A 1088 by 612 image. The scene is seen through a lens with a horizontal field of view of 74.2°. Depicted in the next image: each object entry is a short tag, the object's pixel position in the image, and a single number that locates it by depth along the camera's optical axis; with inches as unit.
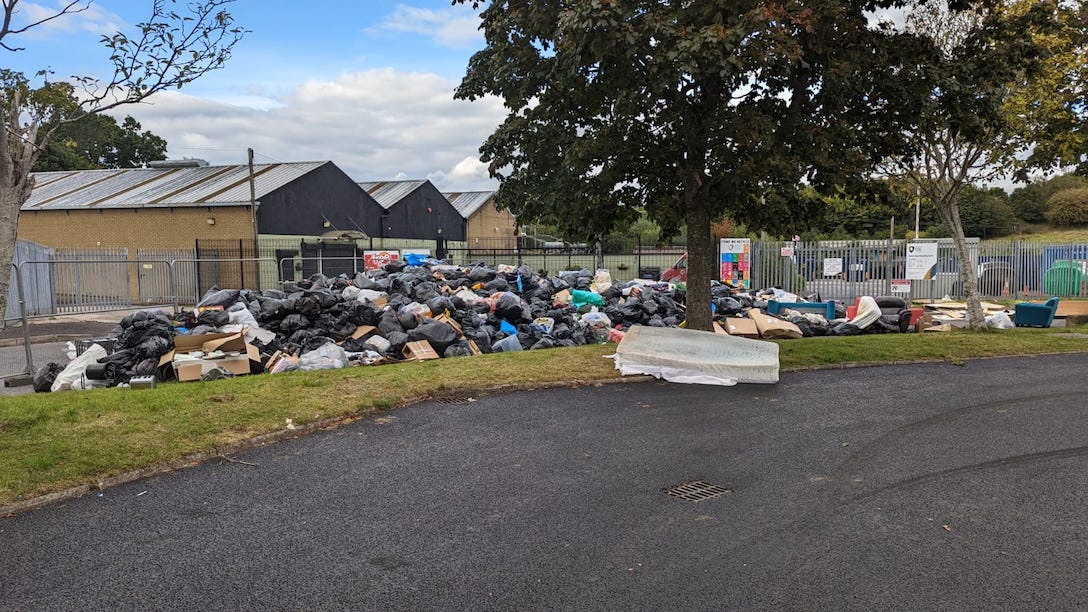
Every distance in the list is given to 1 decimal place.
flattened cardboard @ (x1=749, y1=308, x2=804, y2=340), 546.0
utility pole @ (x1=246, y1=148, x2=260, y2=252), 1182.8
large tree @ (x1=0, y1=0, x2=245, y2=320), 217.9
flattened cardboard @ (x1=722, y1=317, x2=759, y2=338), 533.6
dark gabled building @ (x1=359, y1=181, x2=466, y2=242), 1716.3
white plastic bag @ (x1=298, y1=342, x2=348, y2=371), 426.0
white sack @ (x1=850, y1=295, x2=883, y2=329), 591.8
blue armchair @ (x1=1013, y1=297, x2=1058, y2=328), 607.5
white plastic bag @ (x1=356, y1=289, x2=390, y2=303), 572.1
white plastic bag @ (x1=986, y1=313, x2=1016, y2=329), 606.1
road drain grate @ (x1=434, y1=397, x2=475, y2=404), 323.6
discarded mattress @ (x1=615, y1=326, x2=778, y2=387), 366.6
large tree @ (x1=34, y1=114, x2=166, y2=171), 2423.7
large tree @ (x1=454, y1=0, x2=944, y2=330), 329.4
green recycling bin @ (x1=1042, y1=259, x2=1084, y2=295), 850.8
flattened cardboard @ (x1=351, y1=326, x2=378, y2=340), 487.5
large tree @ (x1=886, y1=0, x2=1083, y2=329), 393.1
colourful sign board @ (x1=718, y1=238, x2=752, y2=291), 878.4
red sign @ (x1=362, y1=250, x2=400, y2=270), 1015.6
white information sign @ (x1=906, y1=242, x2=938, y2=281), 759.7
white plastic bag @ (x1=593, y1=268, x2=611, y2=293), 704.9
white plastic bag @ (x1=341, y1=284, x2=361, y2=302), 581.3
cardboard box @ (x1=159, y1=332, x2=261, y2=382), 398.3
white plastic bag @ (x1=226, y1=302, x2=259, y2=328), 477.7
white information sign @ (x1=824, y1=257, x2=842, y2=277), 828.0
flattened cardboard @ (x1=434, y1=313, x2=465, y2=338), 507.2
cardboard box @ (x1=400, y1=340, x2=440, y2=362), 461.4
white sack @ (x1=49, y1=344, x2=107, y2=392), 384.5
